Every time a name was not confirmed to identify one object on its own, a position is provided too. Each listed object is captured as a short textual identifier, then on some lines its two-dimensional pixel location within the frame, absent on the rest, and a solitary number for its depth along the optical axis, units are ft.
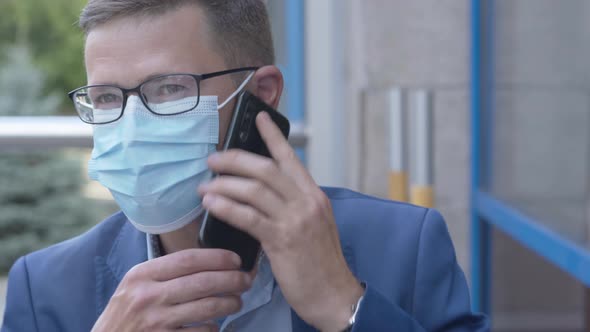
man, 4.21
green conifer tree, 21.88
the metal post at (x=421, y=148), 8.25
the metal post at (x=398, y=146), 8.54
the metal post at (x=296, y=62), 13.06
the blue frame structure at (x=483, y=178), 10.68
